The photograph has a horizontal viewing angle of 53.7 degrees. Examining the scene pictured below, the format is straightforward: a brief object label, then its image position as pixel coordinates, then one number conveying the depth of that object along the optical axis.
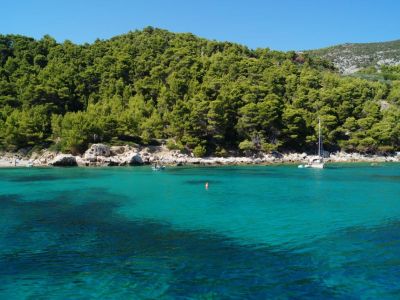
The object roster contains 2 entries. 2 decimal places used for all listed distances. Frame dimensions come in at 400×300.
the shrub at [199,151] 63.88
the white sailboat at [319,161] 56.31
